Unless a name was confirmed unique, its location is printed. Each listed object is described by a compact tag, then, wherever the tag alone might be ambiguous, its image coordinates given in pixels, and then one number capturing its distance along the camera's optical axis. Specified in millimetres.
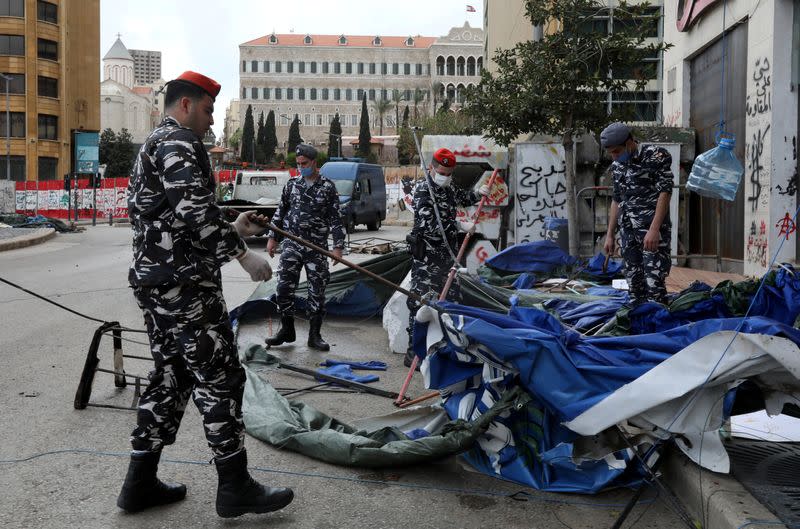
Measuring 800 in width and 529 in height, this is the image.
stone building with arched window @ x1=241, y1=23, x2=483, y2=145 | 124375
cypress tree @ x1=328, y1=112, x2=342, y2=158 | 102869
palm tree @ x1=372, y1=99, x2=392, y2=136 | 116000
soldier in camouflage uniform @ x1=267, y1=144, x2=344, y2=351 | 7703
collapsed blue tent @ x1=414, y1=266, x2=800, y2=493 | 3863
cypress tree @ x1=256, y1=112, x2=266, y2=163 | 106875
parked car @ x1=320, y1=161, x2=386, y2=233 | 26641
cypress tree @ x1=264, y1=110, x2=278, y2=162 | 106875
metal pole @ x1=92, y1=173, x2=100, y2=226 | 36400
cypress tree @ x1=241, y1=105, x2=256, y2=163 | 105488
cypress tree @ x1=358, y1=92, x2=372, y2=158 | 98875
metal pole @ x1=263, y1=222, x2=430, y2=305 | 3957
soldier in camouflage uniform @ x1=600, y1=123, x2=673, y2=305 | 6664
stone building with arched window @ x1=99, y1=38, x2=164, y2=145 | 120062
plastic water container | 8406
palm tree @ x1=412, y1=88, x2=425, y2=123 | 114550
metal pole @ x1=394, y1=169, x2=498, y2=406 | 5594
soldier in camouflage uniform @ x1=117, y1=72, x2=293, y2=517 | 3525
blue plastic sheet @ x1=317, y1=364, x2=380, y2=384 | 6391
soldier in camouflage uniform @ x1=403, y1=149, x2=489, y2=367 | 7051
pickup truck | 24953
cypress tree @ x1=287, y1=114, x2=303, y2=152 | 107312
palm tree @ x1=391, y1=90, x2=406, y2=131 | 115788
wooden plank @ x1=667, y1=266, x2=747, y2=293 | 10482
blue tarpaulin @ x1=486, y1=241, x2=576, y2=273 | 10594
